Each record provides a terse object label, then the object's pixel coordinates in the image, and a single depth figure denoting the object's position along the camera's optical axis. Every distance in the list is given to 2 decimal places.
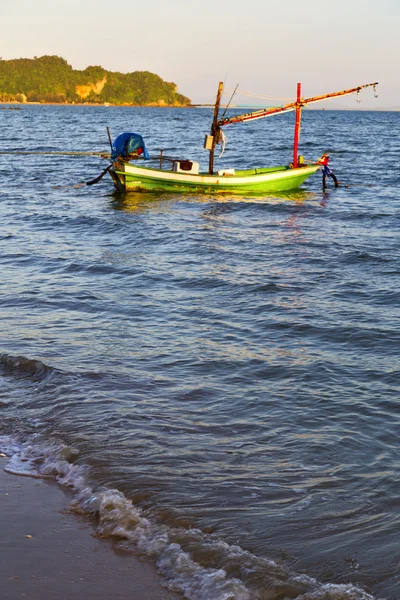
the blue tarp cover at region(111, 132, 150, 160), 27.06
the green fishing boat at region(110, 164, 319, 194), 27.11
